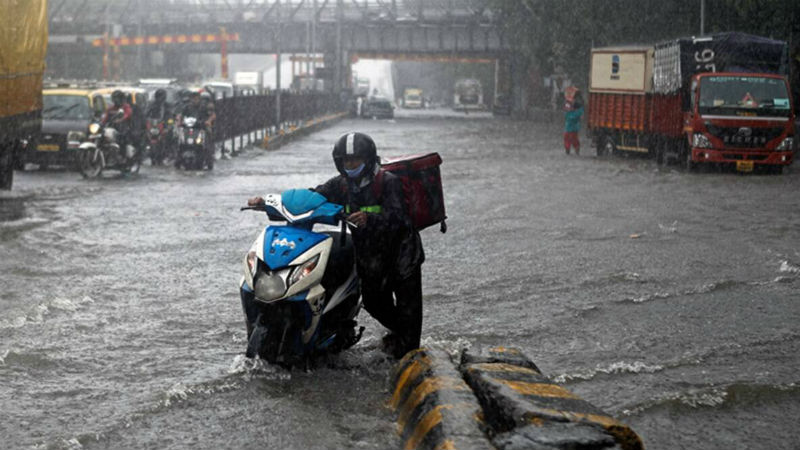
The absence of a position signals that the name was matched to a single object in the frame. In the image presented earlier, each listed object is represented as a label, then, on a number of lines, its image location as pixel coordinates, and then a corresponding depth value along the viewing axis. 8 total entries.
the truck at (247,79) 94.46
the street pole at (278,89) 41.31
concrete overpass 79.12
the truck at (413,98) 115.00
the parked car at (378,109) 74.94
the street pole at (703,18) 36.26
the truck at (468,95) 101.75
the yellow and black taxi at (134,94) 26.30
